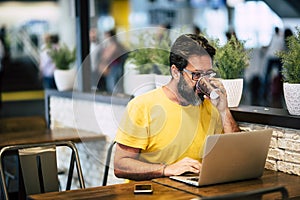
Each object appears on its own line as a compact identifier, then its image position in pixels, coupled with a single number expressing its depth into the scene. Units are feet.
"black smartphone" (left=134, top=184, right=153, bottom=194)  8.79
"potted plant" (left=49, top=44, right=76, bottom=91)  18.42
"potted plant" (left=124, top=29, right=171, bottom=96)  13.64
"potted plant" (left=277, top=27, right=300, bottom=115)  9.93
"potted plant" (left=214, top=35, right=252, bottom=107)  11.34
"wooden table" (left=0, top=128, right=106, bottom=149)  14.62
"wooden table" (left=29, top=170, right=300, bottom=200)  8.67
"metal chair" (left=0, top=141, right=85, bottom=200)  10.86
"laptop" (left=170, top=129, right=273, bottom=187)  9.00
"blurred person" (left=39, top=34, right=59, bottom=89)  20.72
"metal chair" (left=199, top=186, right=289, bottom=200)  6.88
